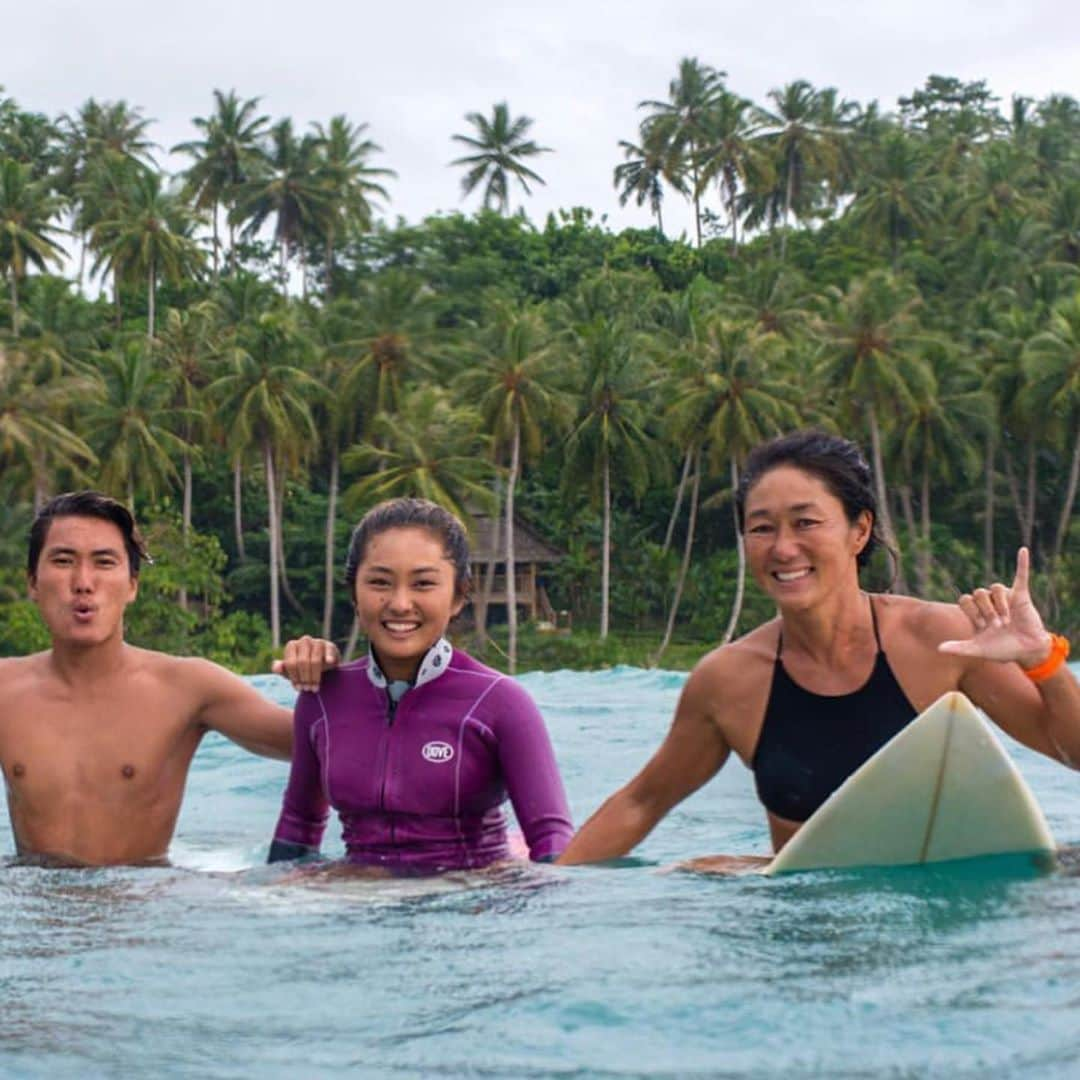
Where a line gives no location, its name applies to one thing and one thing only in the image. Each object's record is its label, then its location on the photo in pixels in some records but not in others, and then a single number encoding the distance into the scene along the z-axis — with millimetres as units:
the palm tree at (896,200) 54156
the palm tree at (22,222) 45894
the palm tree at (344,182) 56125
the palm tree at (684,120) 61656
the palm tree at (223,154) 56719
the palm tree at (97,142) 56812
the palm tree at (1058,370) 39531
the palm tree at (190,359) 42562
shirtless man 5098
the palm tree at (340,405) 41250
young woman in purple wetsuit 4711
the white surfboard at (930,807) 4215
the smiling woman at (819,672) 4227
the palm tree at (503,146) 61531
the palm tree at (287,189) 55406
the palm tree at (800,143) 60531
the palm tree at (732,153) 59656
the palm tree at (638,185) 62656
